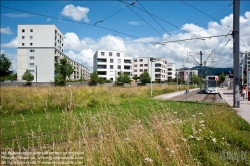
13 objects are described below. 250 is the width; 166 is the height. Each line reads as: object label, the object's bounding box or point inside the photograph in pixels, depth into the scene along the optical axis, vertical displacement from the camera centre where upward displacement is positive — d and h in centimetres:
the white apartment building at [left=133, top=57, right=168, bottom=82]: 10672 +818
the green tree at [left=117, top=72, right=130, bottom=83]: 6944 +118
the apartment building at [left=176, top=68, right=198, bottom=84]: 15119 +582
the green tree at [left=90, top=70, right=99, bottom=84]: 6612 +113
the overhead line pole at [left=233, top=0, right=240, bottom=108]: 1483 +254
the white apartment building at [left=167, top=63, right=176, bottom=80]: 13288 +754
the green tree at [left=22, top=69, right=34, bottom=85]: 5803 +133
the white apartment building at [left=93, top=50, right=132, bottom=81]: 8756 +860
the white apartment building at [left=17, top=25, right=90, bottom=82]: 7125 +1229
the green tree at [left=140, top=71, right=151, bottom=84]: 7831 +132
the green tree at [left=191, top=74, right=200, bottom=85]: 11886 +139
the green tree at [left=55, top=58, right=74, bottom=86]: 4838 +315
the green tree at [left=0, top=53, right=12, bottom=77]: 3728 +325
